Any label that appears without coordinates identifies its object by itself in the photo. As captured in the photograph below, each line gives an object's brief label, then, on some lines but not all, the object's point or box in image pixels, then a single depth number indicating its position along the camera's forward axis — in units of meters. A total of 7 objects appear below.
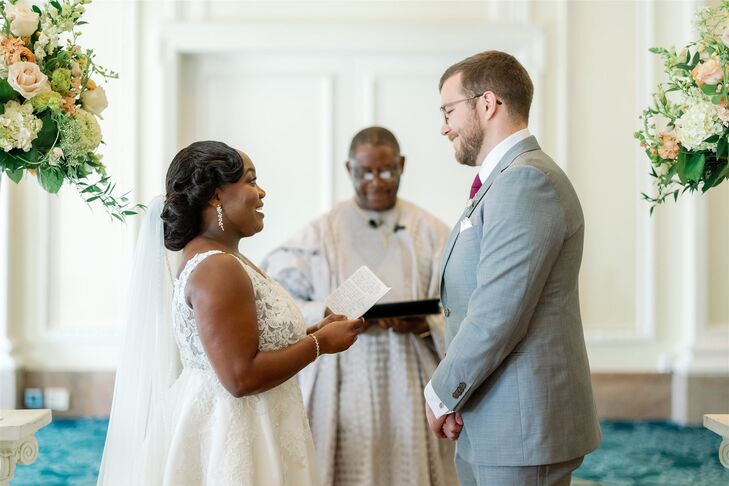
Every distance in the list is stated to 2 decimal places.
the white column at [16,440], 2.48
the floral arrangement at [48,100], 2.43
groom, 2.29
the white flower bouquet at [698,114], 2.44
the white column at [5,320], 5.74
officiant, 3.60
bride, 2.35
